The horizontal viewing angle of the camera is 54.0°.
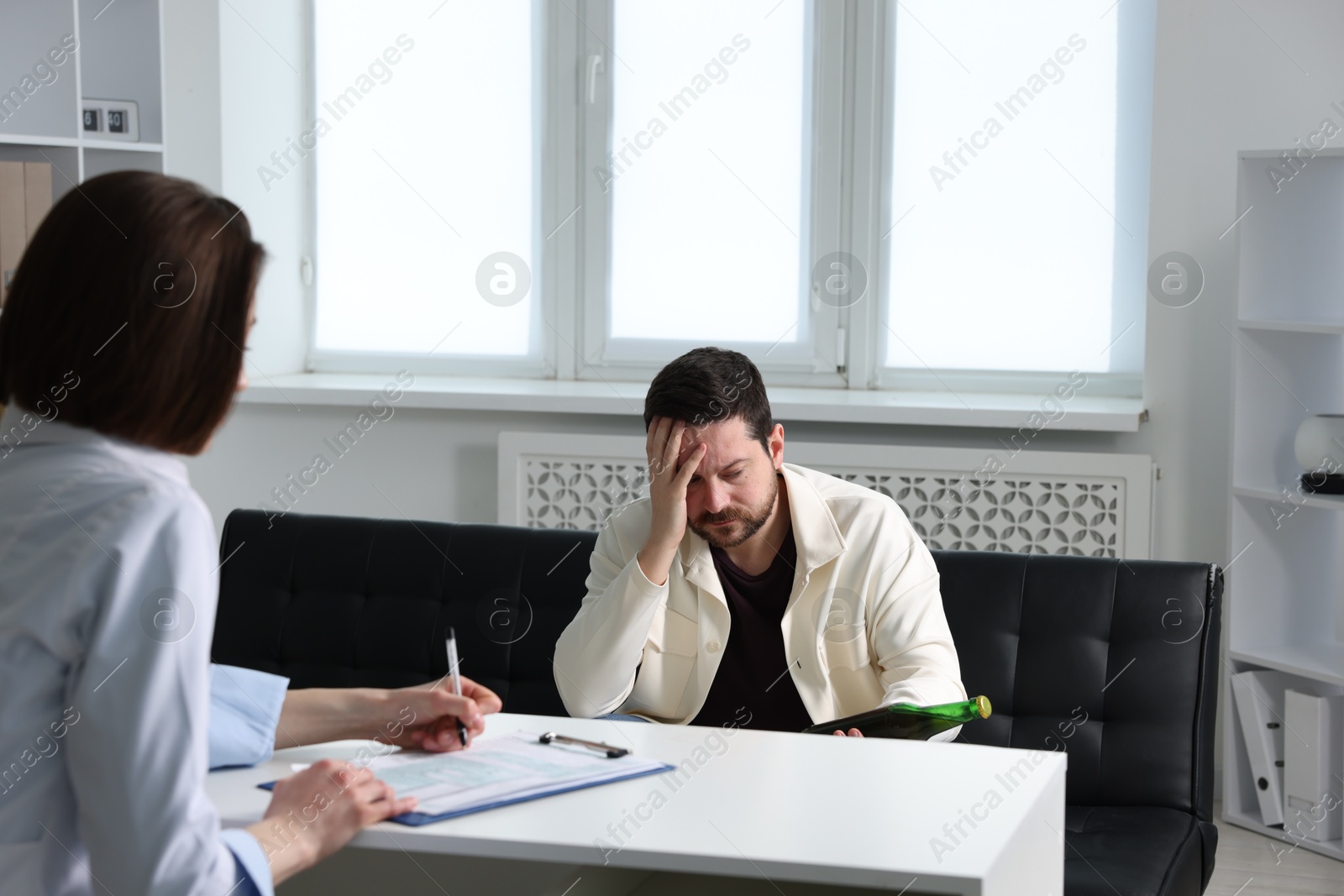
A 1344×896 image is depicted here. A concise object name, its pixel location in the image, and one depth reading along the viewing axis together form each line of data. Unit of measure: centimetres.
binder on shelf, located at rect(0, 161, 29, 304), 324
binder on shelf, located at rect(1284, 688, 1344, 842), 292
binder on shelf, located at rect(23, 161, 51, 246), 326
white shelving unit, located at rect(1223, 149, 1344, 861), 303
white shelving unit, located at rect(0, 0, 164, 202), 340
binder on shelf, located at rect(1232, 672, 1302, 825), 301
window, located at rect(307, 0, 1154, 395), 351
